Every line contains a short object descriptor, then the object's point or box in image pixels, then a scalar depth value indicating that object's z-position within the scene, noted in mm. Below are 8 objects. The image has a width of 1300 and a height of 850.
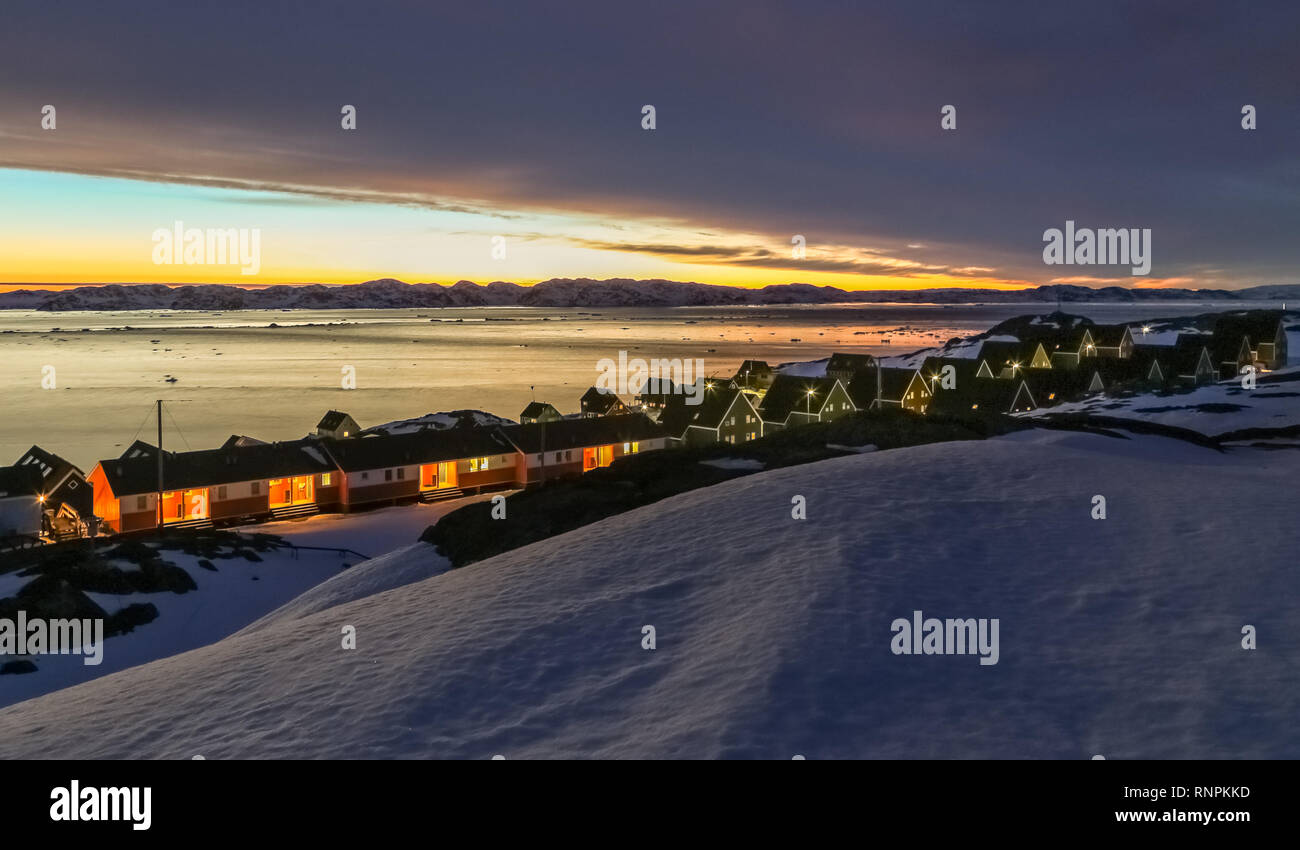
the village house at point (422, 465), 58062
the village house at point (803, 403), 56531
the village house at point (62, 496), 51188
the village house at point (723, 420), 57281
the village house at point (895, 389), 59844
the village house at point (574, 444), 64688
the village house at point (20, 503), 49312
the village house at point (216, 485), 50562
